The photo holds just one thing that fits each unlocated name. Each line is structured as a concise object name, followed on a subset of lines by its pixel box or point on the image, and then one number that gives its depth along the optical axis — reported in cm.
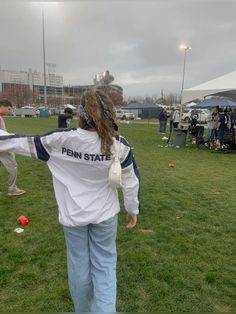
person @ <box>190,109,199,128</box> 1329
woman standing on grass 155
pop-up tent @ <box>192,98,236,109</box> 1392
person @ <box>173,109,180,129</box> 1551
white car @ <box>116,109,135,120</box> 3625
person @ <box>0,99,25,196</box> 425
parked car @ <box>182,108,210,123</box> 2725
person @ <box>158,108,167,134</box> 1692
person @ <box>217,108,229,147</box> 1073
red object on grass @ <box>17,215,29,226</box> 363
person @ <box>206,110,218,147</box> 1145
